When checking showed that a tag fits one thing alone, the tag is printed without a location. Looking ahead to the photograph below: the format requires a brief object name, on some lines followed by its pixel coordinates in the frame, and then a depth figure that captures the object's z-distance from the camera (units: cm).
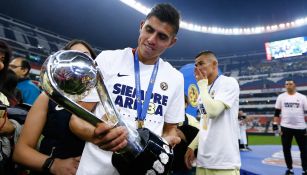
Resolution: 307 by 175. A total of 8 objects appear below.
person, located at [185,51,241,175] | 222
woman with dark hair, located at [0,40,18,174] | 137
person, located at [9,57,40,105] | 298
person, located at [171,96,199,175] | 216
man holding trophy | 119
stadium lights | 2391
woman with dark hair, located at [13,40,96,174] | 137
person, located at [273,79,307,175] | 474
